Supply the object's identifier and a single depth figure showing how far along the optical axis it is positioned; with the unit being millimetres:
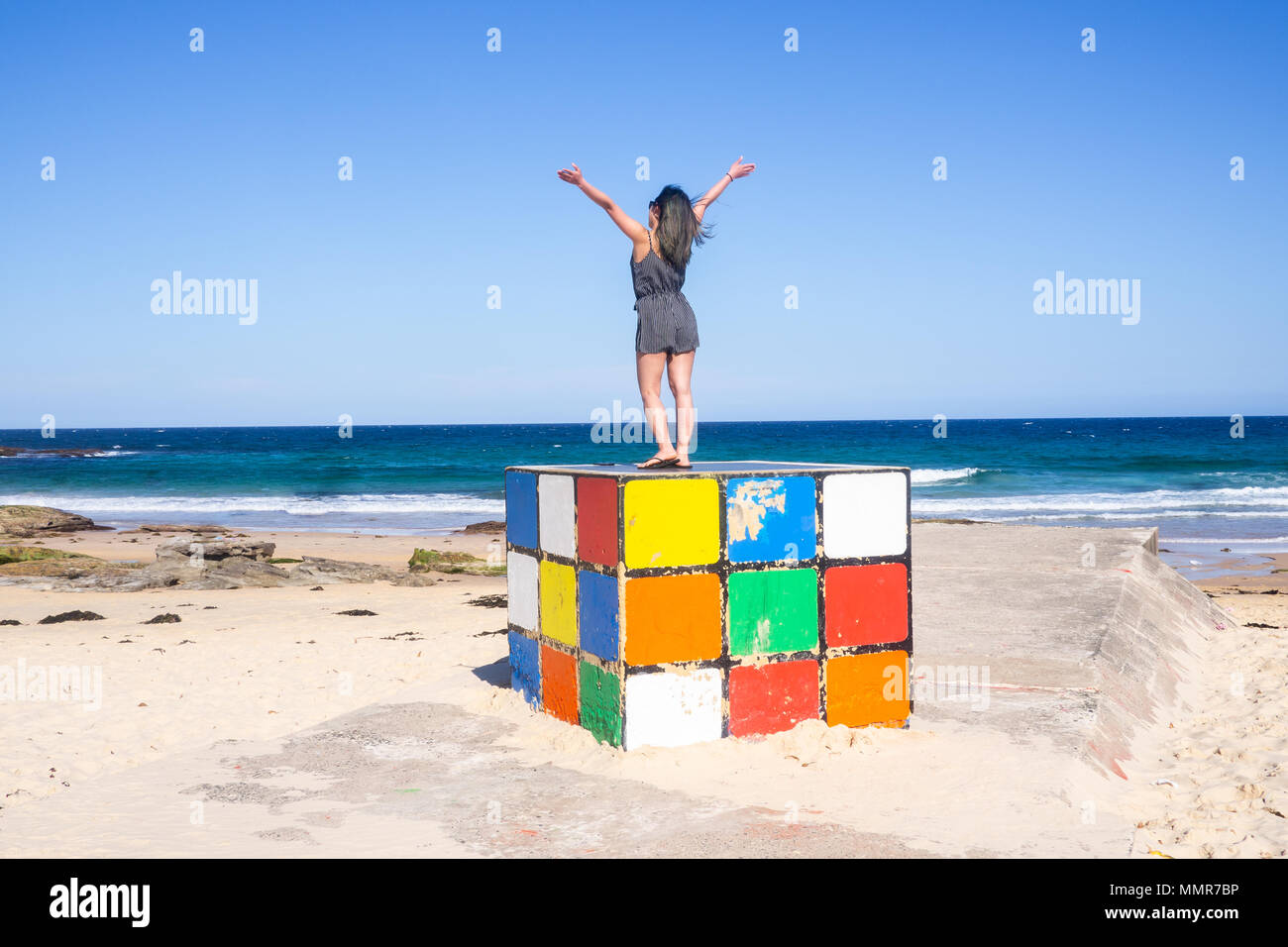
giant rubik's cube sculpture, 4902
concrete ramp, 5606
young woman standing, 5770
